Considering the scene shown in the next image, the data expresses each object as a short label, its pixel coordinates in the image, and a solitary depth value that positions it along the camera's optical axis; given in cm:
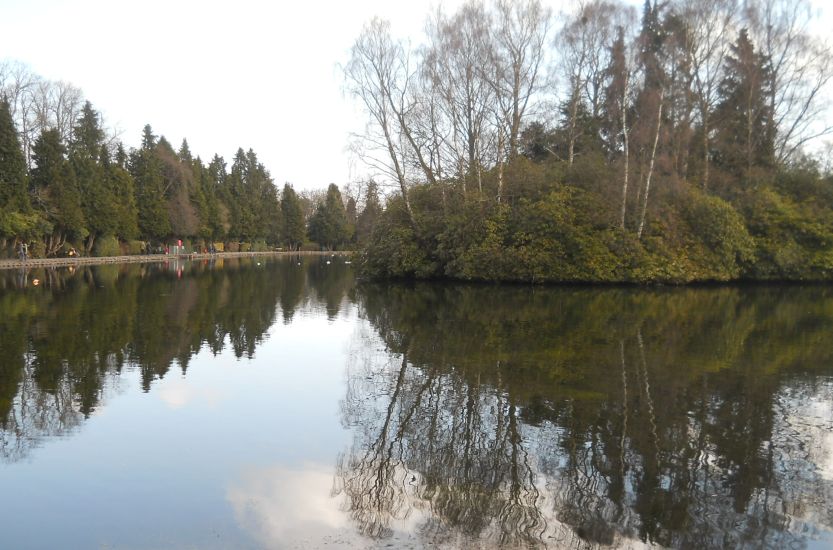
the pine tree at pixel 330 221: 9012
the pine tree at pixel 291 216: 8562
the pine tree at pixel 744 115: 3054
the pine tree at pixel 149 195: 5544
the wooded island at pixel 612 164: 2675
